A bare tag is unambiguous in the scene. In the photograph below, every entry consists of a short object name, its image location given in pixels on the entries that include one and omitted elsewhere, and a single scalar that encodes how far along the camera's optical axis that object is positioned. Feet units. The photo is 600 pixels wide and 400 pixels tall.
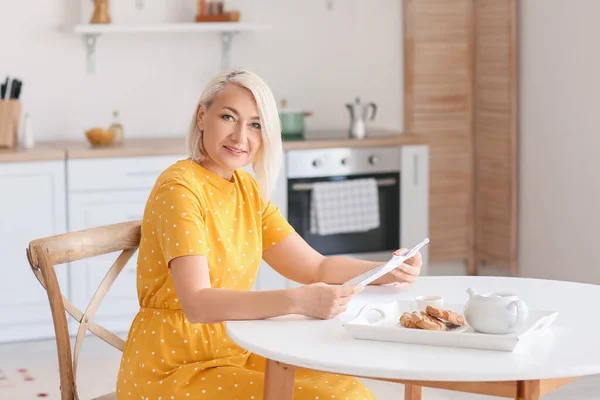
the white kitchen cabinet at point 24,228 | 14.20
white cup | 6.95
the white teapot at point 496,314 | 6.08
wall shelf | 15.44
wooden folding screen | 17.40
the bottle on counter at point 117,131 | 15.52
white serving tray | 5.97
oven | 15.58
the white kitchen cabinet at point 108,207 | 14.53
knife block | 14.79
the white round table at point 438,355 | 5.57
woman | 6.63
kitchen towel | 15.56
